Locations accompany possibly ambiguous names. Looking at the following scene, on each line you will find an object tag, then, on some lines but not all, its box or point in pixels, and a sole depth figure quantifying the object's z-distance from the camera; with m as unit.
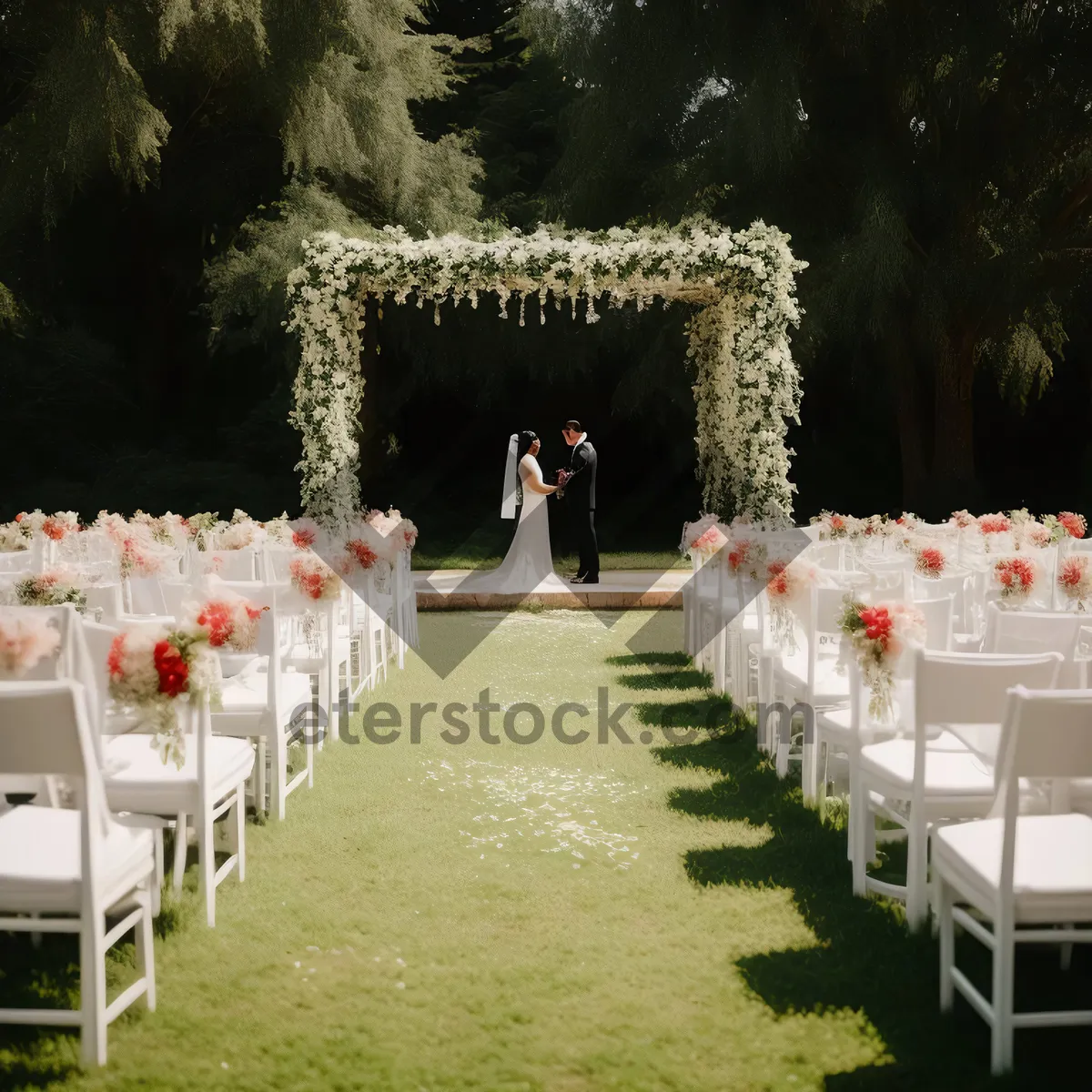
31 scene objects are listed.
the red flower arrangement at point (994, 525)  8.10
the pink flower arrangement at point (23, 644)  3.33
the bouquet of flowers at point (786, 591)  5.45
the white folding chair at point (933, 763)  3.16
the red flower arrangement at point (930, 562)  6.70
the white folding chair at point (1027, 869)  2.68
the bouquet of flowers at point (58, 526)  8.59
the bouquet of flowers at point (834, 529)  8.49
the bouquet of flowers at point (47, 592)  5.13
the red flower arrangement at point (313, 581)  5.74
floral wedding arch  10.39
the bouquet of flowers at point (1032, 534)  7.45
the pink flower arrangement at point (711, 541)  7.70
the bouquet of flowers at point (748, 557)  6.39
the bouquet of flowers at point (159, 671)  3.16
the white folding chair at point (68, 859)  2.66
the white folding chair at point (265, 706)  4.57
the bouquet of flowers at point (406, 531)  8.63
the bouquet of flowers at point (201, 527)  8.73
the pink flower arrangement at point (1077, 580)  5.77
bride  12.15
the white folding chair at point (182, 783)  3.51
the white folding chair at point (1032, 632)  3.82
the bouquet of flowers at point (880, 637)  3.70
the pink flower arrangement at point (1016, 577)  5.80
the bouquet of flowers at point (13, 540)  8.68
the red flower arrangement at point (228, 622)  3.49
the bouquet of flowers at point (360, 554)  6.83
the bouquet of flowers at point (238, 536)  7.87
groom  12.36
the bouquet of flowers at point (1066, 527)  7.61
